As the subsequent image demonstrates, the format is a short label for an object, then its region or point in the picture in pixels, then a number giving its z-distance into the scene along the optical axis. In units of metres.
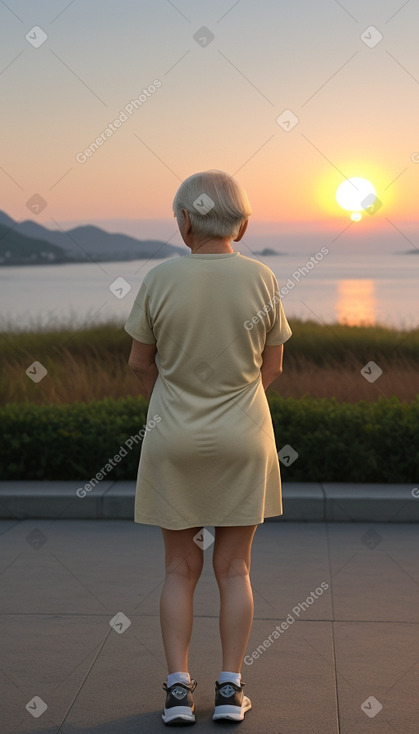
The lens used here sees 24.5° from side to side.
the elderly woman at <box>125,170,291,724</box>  3.11
